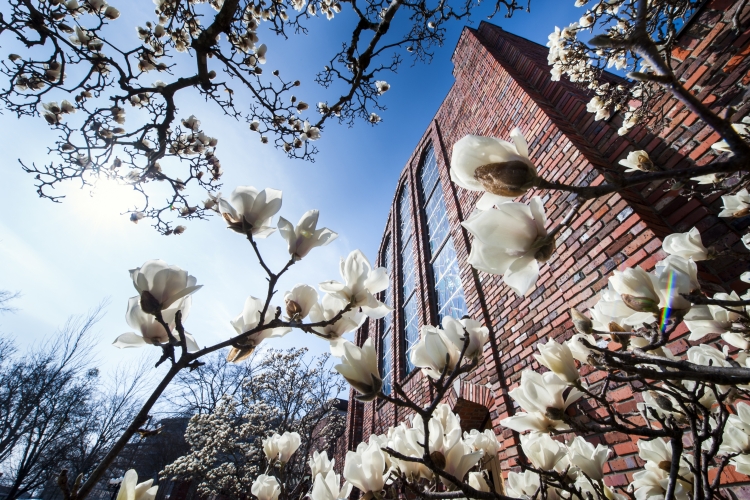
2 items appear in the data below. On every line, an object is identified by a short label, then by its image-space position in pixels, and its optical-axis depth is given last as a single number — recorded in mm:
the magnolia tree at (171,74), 3010
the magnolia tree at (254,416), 8609
